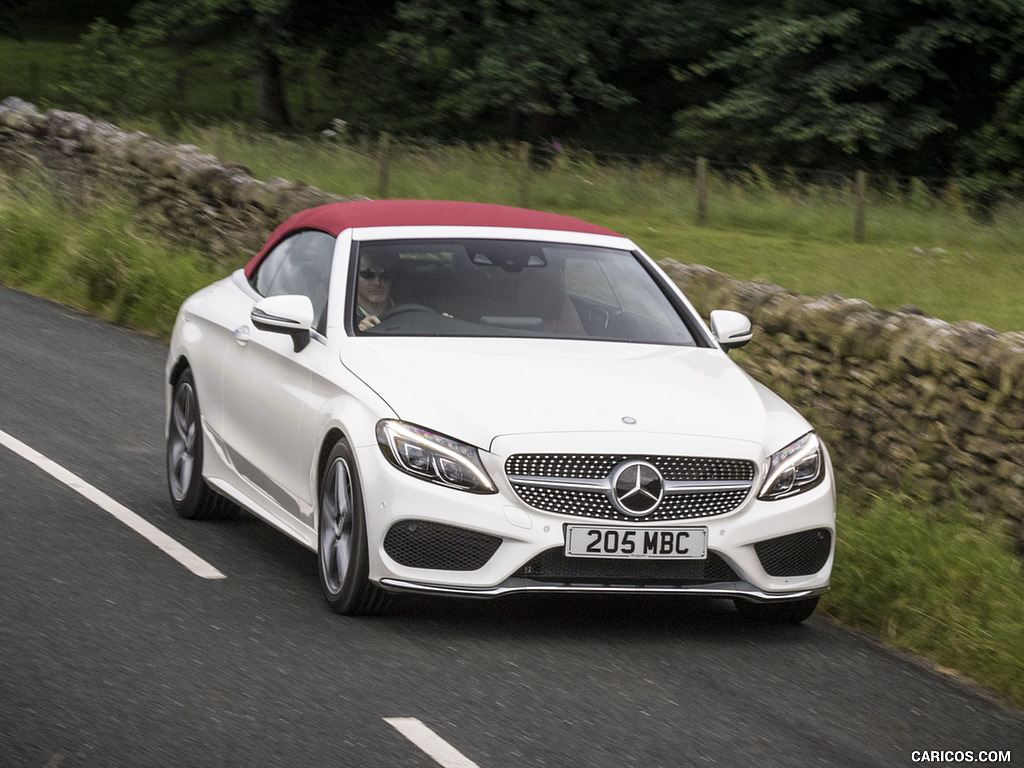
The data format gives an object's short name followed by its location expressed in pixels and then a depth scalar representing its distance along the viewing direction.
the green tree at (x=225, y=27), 42.41
